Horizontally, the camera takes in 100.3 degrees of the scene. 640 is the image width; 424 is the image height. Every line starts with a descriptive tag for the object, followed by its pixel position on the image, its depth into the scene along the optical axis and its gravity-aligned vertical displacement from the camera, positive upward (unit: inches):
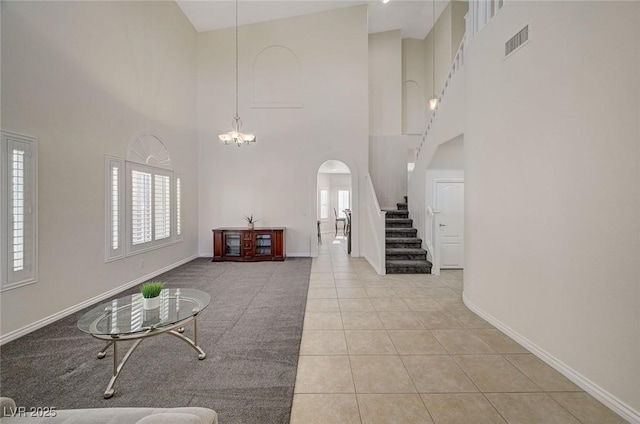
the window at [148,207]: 179.2 +5.8
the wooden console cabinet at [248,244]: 262.7 -30.3
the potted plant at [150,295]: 93.7 -28.7
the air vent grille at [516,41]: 107.3 +71.6
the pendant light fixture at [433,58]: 335.3 +196.3
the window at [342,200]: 523.8 +25.9
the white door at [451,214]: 227.6 -1.3
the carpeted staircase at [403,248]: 217.0 -32.0
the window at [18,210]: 108.1 +2.2
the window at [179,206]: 239.1 +7.4
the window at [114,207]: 159.3 +4.6
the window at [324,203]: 504.1 +19.6
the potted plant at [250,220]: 267.9 -7.0
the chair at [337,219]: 495.1 -10.8
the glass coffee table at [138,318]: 80.4 -34.6
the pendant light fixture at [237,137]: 215.0 +62.7
